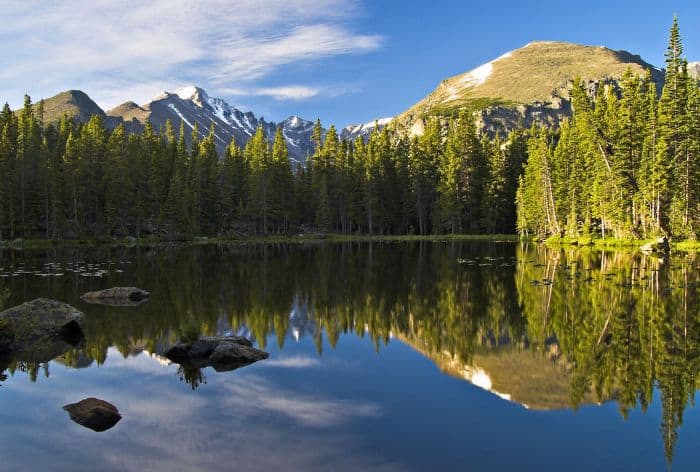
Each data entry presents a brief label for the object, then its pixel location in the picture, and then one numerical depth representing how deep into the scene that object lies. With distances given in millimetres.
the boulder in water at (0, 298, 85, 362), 17047
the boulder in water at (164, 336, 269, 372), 15750
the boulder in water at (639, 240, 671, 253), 54122
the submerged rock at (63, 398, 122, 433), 11141
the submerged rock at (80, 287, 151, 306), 25719
